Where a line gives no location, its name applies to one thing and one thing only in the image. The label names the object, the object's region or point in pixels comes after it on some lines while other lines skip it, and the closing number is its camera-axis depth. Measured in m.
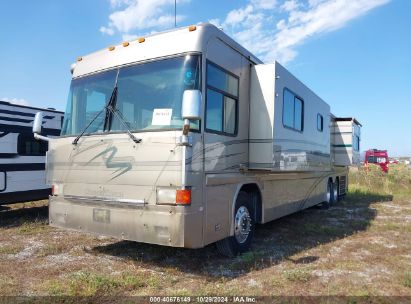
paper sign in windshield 5.11
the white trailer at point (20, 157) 8.58
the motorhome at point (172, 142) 4.99
